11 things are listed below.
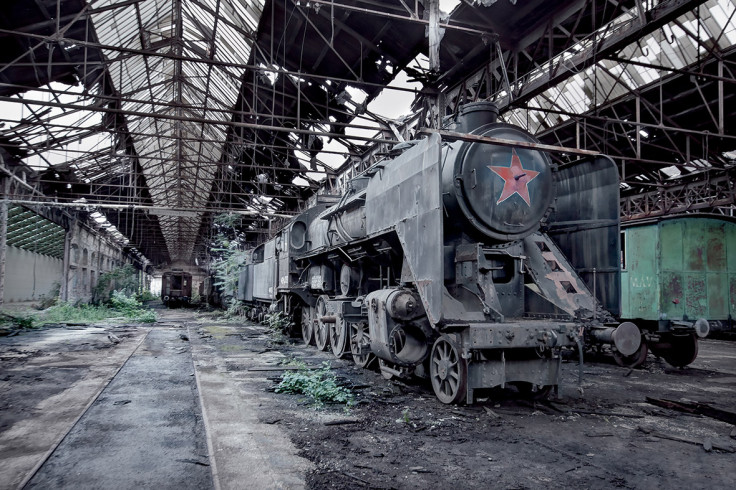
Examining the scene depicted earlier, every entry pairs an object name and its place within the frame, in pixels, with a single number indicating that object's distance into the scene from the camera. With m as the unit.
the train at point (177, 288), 32.50
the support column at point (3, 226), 16.58
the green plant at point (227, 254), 24.63
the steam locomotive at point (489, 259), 4.91
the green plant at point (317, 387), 5.57
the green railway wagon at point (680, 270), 9.64
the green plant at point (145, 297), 37.28
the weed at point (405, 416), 4.67
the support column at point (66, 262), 24.20
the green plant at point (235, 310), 22.94
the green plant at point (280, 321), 12.41
